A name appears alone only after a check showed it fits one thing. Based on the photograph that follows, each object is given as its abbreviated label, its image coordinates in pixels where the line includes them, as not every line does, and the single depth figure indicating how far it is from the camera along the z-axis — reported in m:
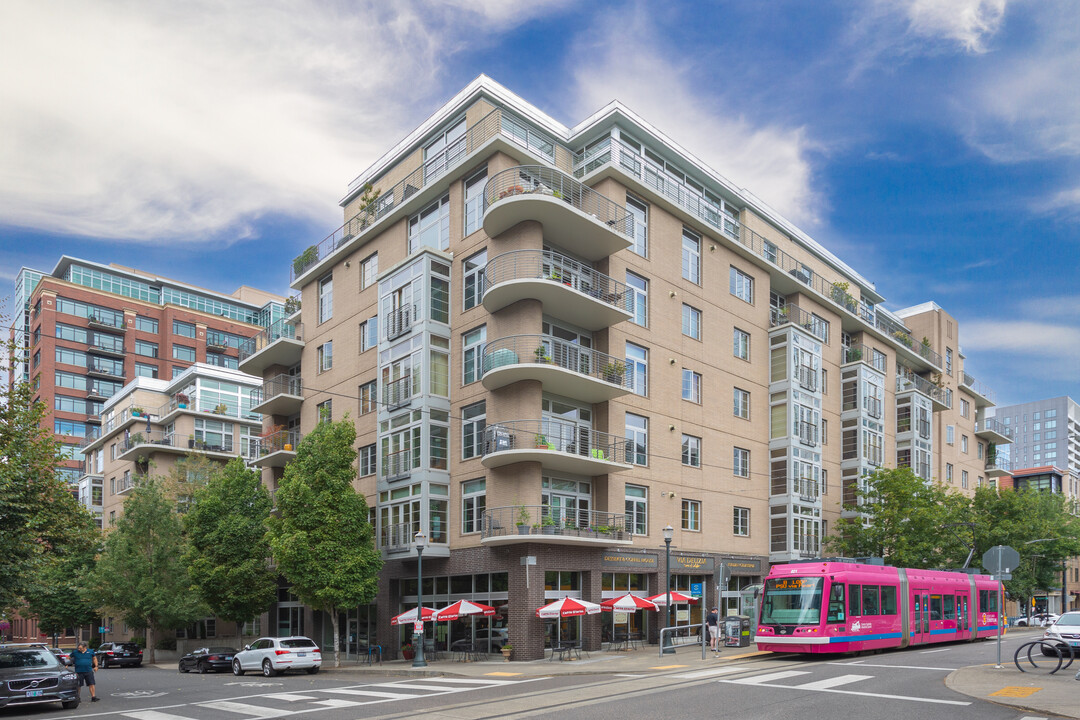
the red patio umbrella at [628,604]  30.33
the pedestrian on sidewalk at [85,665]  22.55
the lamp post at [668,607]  29.22
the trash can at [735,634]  32.28
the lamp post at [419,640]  28.20
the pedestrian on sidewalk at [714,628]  29.16
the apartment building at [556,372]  31.50
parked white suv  28.91
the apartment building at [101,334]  83.88
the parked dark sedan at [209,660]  34.09
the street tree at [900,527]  41.78
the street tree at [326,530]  31.23
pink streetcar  24.77
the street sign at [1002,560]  20.59
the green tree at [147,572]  43.34
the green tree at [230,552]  38.09
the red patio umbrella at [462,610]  29.58
